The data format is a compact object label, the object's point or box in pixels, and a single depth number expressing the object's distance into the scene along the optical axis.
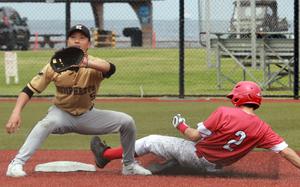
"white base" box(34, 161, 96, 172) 16.62
